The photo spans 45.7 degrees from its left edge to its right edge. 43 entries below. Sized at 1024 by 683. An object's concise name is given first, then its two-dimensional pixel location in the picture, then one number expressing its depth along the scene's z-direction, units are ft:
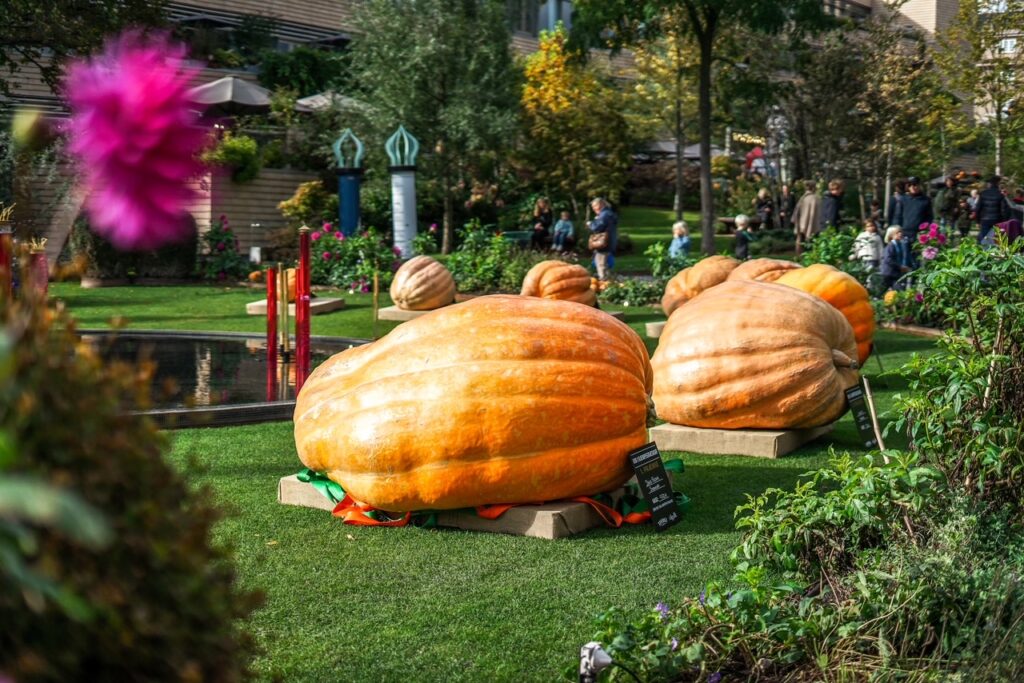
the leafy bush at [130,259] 69.21
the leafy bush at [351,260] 68.64
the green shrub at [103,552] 4.52
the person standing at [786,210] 111.55
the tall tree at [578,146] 112.37
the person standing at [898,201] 65.01
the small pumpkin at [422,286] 54.44
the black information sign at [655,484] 19.63
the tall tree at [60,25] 37.29
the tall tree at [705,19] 72.33
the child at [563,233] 83.10
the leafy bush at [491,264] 63.16
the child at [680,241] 63.21
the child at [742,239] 67.54
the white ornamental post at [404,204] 74.02
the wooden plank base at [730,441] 26.13
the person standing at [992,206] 61.87
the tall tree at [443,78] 98.78
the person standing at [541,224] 86.17
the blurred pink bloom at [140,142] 4.49
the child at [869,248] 55.77
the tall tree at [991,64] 90.58
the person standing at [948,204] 76.13
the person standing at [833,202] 76.43
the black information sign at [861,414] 26.17
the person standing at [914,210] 63.10
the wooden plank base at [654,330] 46.83
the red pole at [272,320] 37.65
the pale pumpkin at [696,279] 45.52
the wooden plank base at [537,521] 19.25
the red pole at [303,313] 33.06
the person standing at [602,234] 66.03
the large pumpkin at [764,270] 39.40
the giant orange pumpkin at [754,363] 25.52
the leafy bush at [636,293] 59.47
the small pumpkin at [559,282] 50.47
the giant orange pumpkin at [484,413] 18.78
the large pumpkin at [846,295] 34.22
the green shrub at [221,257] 74.59
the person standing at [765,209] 106.22
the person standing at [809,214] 82.48
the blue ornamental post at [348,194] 81.00
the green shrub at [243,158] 85.15
